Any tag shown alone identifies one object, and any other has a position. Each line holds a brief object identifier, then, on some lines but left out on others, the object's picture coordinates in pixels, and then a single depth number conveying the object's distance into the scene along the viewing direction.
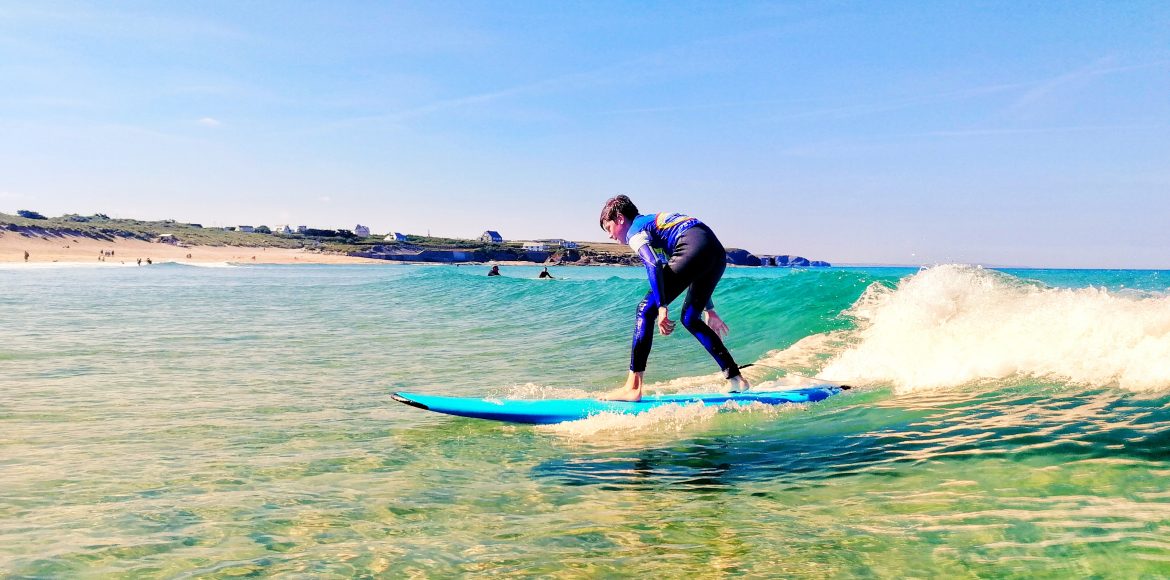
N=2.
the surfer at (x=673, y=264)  7.00
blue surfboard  6.97
